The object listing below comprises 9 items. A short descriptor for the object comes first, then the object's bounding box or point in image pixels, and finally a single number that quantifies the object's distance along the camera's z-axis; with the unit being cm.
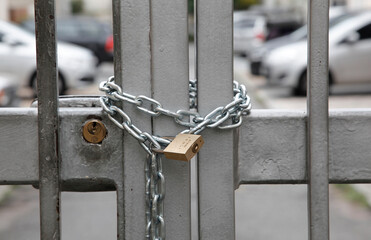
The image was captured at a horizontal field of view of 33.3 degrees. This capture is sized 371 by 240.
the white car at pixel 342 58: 1162
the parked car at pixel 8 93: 945
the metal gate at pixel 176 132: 122
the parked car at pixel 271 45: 1340
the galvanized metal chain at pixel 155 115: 120
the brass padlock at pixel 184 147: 113
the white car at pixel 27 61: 1179
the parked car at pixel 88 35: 1777
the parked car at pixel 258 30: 2156
